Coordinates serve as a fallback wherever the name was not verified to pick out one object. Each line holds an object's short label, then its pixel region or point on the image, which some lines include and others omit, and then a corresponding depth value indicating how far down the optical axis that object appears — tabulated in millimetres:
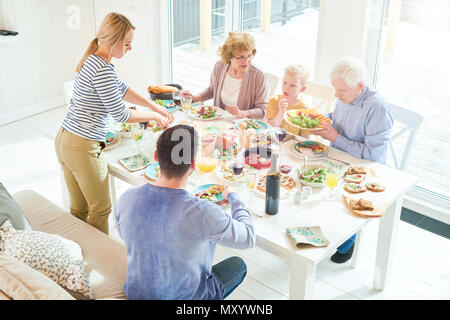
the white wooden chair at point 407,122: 3232
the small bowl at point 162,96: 3582
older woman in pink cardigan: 3295
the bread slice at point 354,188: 2525
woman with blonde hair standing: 2611
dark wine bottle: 2271
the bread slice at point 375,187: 2547
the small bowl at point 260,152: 2832
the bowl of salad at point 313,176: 2568
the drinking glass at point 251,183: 2510
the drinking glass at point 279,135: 2988
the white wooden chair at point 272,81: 3719
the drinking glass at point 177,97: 3470
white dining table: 2172
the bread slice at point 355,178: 2605
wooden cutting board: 2352
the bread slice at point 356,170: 2684
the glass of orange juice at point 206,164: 2703
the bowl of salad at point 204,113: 3341
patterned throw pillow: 2188
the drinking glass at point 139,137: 2900
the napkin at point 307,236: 2152
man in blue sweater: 1896
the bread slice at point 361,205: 2391
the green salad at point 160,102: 3504
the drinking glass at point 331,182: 2541
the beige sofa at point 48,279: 1862
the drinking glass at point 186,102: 3285
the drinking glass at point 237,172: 2525
